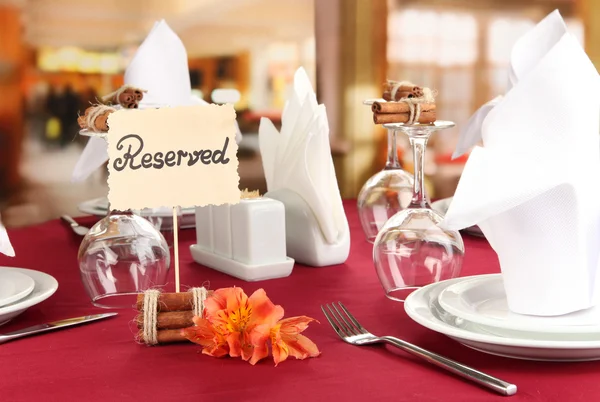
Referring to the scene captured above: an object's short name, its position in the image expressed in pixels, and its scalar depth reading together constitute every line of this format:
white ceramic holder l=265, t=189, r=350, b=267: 1.46
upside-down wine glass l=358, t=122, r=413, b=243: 1.69
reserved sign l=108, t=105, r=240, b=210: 1.04
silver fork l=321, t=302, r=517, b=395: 0.81
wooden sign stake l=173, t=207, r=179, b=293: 1.06
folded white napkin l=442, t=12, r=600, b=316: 0.90
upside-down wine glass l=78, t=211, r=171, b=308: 1.20
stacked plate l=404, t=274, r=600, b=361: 0.85
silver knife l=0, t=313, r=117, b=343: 1.02
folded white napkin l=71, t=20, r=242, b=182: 1.90
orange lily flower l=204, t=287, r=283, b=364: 0.92
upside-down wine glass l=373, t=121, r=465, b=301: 1.20
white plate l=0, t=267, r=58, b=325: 1.07
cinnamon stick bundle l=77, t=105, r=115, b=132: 1.10
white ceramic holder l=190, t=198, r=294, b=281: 1.37
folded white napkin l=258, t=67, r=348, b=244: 1.44
